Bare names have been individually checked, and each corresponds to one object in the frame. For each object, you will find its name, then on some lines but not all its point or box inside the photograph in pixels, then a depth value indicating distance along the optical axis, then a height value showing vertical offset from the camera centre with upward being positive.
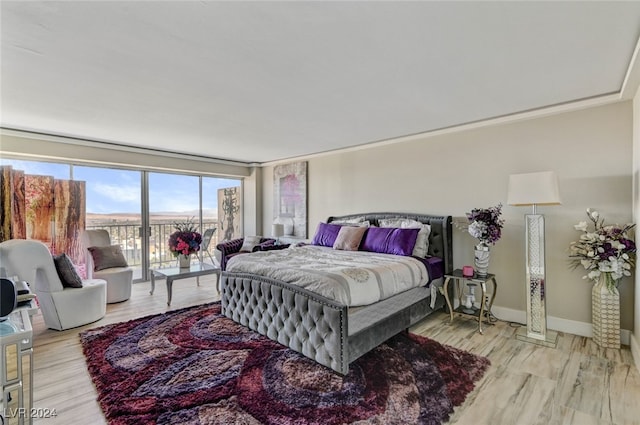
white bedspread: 2.55 -0.60
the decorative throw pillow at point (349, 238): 4.25 -0.40
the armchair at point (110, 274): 4.39 -0.91
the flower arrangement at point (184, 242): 4.60 -0.47
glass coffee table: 4.28 -0.91
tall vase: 2.84 -1.01
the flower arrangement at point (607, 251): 2.77 -0.41
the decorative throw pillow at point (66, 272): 3.48 -0.69
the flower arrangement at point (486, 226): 3.38 -0.19
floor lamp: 2.99 -0.48
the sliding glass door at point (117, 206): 5.16 +0.13
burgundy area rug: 1.96 -1.34
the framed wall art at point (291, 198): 6.26 +0.30
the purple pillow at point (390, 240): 3.80 -0.40
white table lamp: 6.37 -0.40
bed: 2.41 -0.97
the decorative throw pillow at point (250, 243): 5.57 -0.60
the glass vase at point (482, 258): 3.45 -0.57
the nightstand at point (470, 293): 3.34 -1.06
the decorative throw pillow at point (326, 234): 4.69 -0.38
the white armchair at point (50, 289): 3.11 -0.89
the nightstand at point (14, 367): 1.22 -0.66
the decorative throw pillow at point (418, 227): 3.84 -0.26
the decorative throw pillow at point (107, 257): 4.53 -0.69
